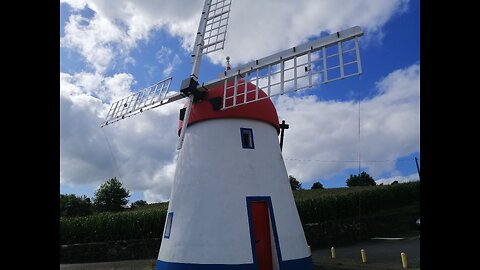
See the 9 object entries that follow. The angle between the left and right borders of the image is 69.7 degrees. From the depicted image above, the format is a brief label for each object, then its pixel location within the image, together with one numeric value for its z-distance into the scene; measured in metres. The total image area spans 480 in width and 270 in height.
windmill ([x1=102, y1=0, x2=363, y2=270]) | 8.86
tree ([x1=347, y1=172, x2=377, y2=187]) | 42.66
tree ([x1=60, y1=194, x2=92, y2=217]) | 31.23
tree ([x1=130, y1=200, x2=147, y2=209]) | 34.98
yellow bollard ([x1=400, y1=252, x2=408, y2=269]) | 11.40
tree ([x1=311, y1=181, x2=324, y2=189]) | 41.19
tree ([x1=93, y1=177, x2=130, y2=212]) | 32.69
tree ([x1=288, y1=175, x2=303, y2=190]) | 41.21
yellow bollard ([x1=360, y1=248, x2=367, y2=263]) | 13.25
